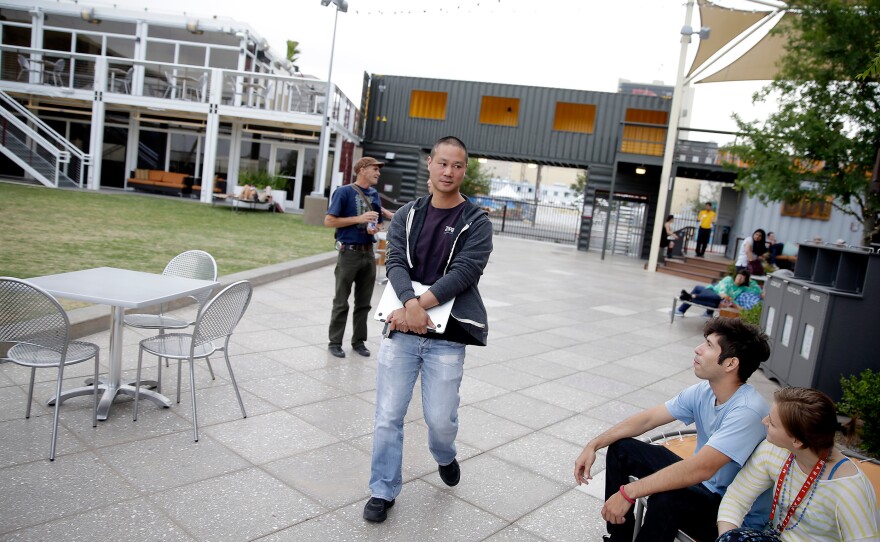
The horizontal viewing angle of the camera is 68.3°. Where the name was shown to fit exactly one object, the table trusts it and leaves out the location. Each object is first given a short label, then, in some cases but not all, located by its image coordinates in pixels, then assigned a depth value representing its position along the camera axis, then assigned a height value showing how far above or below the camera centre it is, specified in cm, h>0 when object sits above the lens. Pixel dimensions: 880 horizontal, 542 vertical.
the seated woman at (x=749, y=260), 1244 -55
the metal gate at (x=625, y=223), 2500 -27
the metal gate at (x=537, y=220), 2908 -63
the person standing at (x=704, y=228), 2194 -8
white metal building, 2127 +199
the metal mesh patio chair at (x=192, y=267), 484 -76
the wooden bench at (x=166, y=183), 2381 -76
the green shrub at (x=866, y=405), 450 -114
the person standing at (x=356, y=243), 556 -51
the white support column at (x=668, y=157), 1909 +195
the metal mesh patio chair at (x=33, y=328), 323 -93
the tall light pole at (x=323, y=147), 1887 +97
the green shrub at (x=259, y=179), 2162 -21
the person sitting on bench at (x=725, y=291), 946 -93
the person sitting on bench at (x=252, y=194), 1995 -68
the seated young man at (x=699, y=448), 221 -82
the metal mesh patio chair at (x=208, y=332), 372 -97
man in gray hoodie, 294 -56
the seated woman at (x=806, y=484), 192 -74
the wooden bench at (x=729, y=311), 885 -111
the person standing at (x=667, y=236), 2022 -45
